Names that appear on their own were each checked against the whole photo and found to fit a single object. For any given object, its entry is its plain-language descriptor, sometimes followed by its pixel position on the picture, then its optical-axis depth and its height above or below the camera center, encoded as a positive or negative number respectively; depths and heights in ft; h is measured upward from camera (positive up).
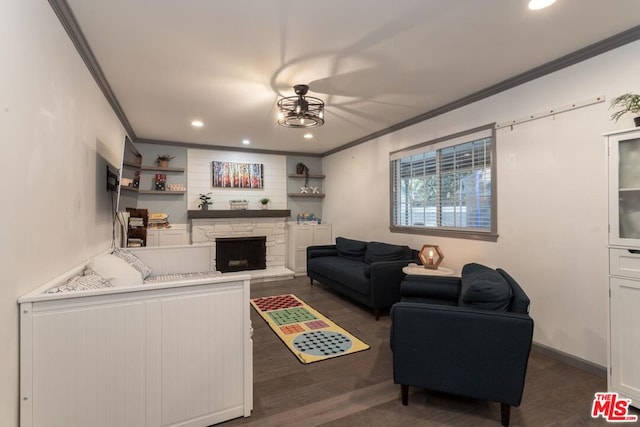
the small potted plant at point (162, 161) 17.80 +3.21
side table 10.88 -2.09
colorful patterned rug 9.30 -4.18
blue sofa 12.03 -2.48
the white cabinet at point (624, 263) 6.41 -1.05
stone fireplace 18.56 -1.06
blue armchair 5.79 -2.60
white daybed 4.83 -2.51
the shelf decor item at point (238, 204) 19.65 +0.72
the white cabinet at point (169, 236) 16.99 -1.22
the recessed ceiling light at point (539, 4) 6.18 +4.41
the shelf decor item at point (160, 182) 17.74 +1.95
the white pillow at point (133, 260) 10.25 -1.61
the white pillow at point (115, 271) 7.97 -1.57
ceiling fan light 10.00 +3.49
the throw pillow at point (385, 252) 13.53 -1.75
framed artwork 19.42 +2.68
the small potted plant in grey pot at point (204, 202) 18.79 +0.82
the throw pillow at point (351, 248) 16.15 -1.84
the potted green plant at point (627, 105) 6.82 +2.63
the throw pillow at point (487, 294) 6.21 -1.66
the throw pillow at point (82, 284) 5.38 -1.40
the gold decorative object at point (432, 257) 11.40 -1.61
